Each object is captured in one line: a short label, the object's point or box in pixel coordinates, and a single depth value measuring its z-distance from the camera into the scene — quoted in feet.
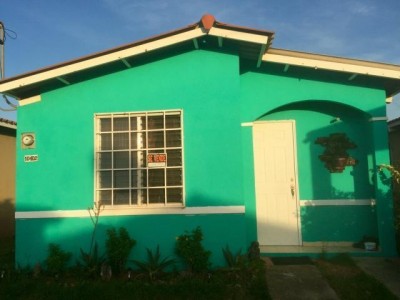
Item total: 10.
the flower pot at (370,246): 19.98
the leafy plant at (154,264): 17.62
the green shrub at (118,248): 17.90
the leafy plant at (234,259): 17.62
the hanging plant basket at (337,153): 20.93
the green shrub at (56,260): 18.17
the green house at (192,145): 18.81
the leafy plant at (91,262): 17.85
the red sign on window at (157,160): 19.26
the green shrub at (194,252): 17.56
